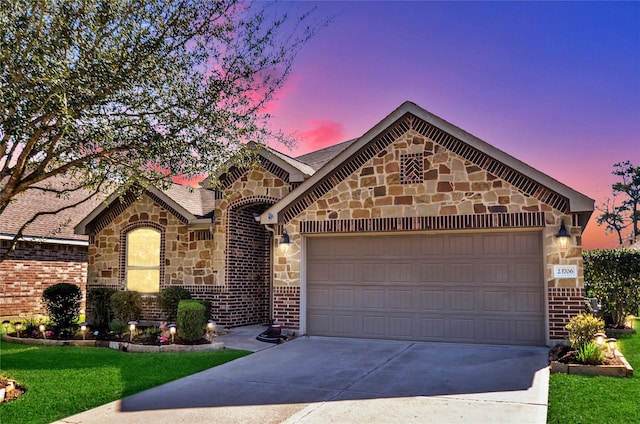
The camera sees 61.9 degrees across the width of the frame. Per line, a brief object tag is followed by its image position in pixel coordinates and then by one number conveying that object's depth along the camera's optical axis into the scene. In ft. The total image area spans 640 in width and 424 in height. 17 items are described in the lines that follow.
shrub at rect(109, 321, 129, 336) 42.92
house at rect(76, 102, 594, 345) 36.63
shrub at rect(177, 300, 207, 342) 38.22
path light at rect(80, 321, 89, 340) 42.60
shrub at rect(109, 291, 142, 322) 50.08
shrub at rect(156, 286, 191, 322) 48.98
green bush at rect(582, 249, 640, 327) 46.50
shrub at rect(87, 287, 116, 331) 51.23
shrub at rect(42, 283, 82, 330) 46.03
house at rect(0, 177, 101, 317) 59.82
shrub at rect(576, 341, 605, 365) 28.81
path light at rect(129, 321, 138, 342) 40.28
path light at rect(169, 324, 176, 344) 38.63
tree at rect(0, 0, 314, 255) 25.03
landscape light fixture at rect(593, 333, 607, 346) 29.95
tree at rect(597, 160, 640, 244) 127.13
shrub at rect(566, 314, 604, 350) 30.66
